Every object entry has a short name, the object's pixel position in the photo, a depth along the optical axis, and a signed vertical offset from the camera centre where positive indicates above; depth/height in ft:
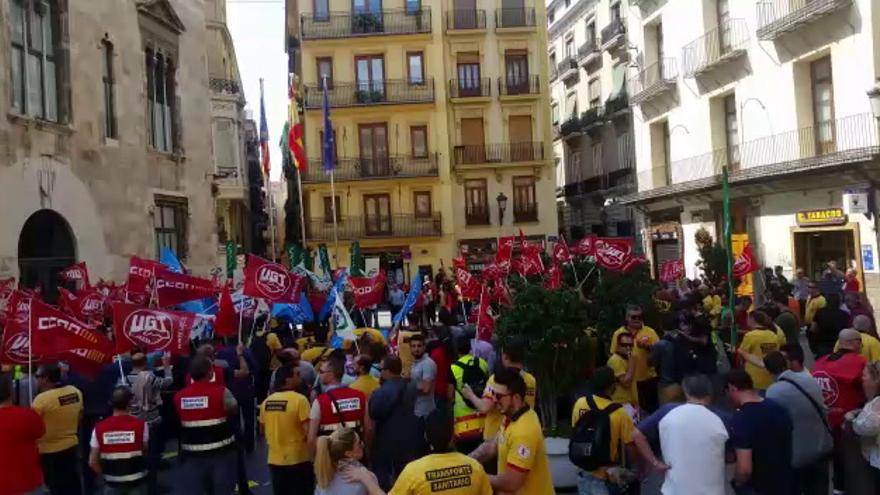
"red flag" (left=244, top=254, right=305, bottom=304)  38.42 -0.59
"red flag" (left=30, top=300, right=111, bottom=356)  27.78 -1.71
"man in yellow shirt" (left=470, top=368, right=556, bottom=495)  17.60 -3.80
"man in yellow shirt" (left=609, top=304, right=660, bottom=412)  32.91 -3.86
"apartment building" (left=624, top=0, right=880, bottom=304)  63.57 +10.08
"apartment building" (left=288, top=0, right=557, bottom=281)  135.13 +20.47
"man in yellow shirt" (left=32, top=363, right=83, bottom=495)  27.27 -4.67
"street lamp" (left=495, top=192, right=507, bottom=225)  135.13 +7.85
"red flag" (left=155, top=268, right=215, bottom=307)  39.11 -0.74
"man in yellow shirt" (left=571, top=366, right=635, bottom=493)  19.67 -4.03
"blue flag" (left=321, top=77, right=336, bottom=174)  109.70 +14.72
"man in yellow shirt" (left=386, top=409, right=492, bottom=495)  15.26 -3.67
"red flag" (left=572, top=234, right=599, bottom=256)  51.42 +0.32
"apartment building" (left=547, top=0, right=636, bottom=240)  117.91 +19.40
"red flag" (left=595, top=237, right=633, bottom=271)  45.98 -0.14
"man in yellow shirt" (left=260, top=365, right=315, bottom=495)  24.50 -4.62
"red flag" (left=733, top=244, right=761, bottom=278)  47.38 -1.08
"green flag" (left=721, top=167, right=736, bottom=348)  39.32 +0.00
